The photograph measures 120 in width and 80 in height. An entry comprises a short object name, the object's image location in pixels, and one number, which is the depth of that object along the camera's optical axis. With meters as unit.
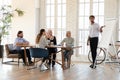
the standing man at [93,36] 8.70
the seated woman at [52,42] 9.15
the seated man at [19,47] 9.34
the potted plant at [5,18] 11.52
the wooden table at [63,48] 8.32
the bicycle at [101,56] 10.21
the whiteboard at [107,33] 8.37
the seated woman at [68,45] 8.91
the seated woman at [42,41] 8.31
